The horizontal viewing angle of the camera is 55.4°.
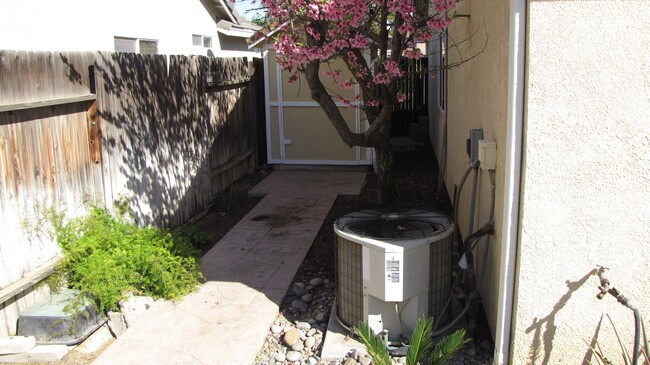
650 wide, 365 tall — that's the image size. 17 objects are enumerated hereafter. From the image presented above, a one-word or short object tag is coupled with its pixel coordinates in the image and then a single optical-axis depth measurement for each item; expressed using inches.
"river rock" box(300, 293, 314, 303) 220.8
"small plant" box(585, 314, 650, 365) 134.3
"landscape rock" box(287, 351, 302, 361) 181.5
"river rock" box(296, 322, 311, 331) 199.5
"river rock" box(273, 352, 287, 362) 182.5
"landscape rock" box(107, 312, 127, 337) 201.2
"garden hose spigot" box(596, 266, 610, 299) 138.1
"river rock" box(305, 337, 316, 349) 188.7
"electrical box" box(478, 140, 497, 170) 173.5
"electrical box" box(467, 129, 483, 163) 203.8
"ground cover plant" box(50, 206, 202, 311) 203.9
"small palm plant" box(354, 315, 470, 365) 141.0
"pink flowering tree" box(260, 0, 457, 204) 230.1
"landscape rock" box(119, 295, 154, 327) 202.2
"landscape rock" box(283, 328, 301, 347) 189.9
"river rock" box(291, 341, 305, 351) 187.5
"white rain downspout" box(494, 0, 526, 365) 140.9
